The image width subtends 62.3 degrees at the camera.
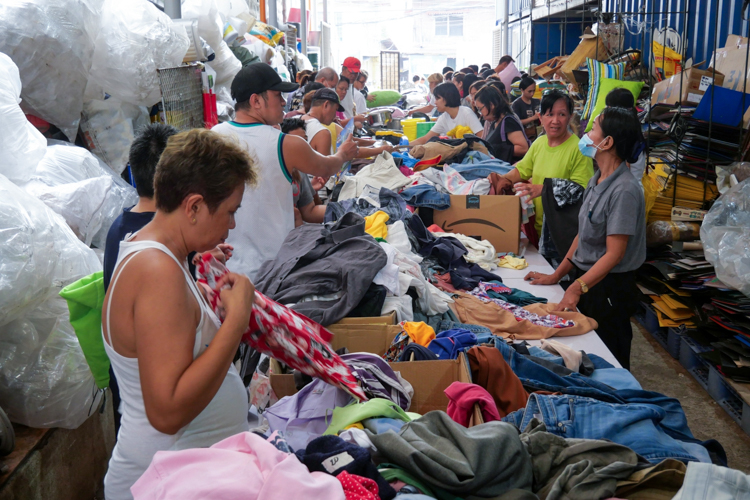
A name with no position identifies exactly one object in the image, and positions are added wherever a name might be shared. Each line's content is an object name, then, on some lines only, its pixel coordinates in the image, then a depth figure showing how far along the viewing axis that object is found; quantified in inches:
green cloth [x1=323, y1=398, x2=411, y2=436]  62.1
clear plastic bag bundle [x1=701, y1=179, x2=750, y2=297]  131.4
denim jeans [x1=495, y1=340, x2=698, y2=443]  72.8
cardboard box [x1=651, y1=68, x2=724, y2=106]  170.1
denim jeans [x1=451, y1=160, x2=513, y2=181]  181.0
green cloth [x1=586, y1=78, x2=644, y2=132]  213.0
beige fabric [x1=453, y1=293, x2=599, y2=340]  105.3
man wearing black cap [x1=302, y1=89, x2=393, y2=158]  157.4
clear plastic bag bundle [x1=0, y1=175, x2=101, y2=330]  82.3
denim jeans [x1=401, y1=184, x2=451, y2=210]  159.5
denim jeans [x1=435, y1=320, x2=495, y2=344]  99.6
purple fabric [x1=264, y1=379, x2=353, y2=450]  68.5
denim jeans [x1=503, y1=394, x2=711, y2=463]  63.5
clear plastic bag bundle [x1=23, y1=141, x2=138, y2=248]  107.1
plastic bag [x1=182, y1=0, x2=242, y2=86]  202.3
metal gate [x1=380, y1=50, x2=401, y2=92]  999.0
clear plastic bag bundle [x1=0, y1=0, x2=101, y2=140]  112.8
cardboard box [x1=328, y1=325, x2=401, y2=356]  89.1
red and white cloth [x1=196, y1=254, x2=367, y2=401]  70.2
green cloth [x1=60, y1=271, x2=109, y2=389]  65.6
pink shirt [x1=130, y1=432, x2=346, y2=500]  39.3
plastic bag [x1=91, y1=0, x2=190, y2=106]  131.6
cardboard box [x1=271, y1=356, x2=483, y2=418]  77.0
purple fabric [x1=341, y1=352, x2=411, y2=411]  72.6
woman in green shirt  152.6
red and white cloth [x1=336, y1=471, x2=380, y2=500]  44.7
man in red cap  342.3
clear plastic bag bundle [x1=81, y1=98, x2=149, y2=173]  138.3
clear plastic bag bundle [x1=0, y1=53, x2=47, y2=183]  100.3
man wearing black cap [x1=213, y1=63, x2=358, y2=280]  105.0
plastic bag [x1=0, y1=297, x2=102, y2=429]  91.5
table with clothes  45.0
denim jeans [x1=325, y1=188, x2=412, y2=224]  138.0
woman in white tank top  48.2
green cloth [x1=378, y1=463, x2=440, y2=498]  51.0
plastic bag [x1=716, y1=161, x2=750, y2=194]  151.7
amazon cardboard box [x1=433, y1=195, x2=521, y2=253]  156.1
